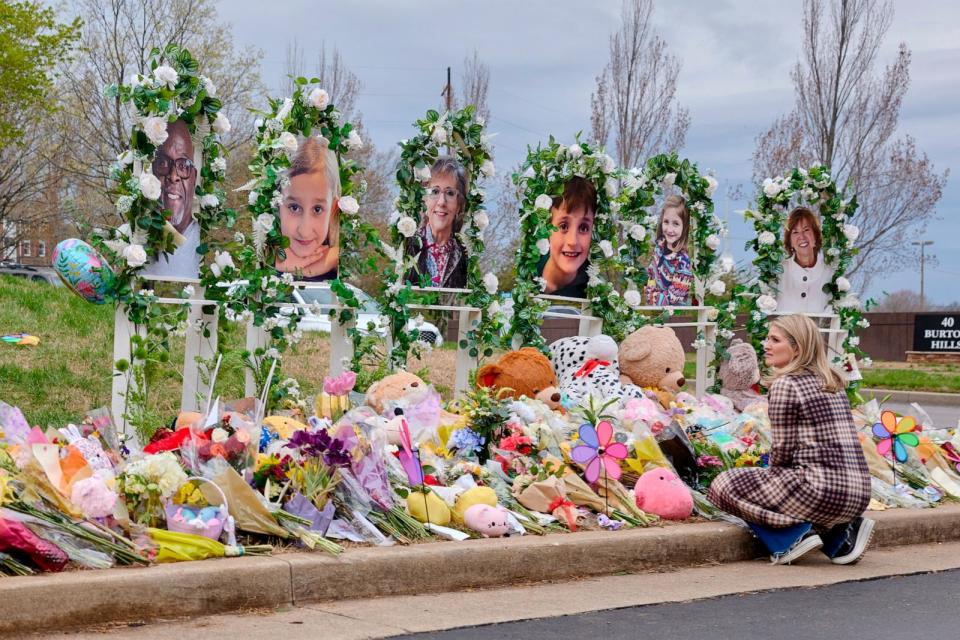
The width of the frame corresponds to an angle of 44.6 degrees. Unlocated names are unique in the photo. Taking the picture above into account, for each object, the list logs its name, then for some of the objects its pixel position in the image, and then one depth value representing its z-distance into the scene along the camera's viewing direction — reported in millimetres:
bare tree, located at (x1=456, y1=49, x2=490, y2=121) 32000
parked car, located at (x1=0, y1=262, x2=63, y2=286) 27531
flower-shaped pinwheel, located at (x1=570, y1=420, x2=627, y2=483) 6570
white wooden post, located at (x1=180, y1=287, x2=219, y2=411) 8469
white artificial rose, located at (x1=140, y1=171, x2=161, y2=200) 7902
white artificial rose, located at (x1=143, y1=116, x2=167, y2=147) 7965
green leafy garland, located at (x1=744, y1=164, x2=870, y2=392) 12188
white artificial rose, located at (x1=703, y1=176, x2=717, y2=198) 11867
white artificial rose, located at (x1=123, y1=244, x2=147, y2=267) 7855
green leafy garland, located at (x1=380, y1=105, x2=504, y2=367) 9516
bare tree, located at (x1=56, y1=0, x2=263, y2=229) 24453
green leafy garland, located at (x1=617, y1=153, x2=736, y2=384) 11664
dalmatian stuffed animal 9031
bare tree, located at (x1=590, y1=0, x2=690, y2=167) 28141
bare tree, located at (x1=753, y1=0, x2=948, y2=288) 25188
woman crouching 6098
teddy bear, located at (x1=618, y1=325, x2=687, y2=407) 9867
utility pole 32031
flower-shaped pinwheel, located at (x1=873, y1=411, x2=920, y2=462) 7984
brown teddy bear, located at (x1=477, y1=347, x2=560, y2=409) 8727
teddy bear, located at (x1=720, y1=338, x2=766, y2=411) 10791
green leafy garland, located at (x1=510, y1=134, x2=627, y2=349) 10305
